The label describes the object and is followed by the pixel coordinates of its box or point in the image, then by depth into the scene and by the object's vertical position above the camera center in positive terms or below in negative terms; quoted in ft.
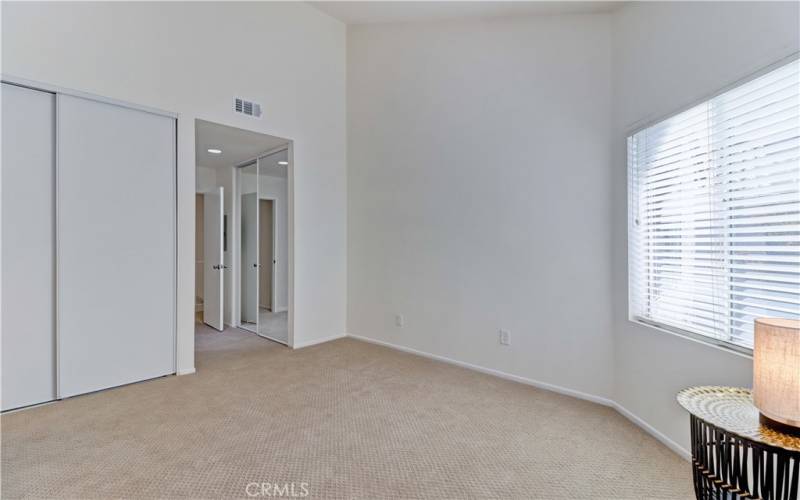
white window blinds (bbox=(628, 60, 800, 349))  5.70 +0.67
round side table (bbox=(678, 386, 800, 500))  3.88 -2.24
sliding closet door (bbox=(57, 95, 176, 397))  9.59 +0.12
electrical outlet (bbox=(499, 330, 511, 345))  11.50 -2.75
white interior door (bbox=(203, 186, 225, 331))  16.78 -0.43
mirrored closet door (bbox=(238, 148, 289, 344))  17.08 +0.10
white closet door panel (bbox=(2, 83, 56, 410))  8.80 +0.06
